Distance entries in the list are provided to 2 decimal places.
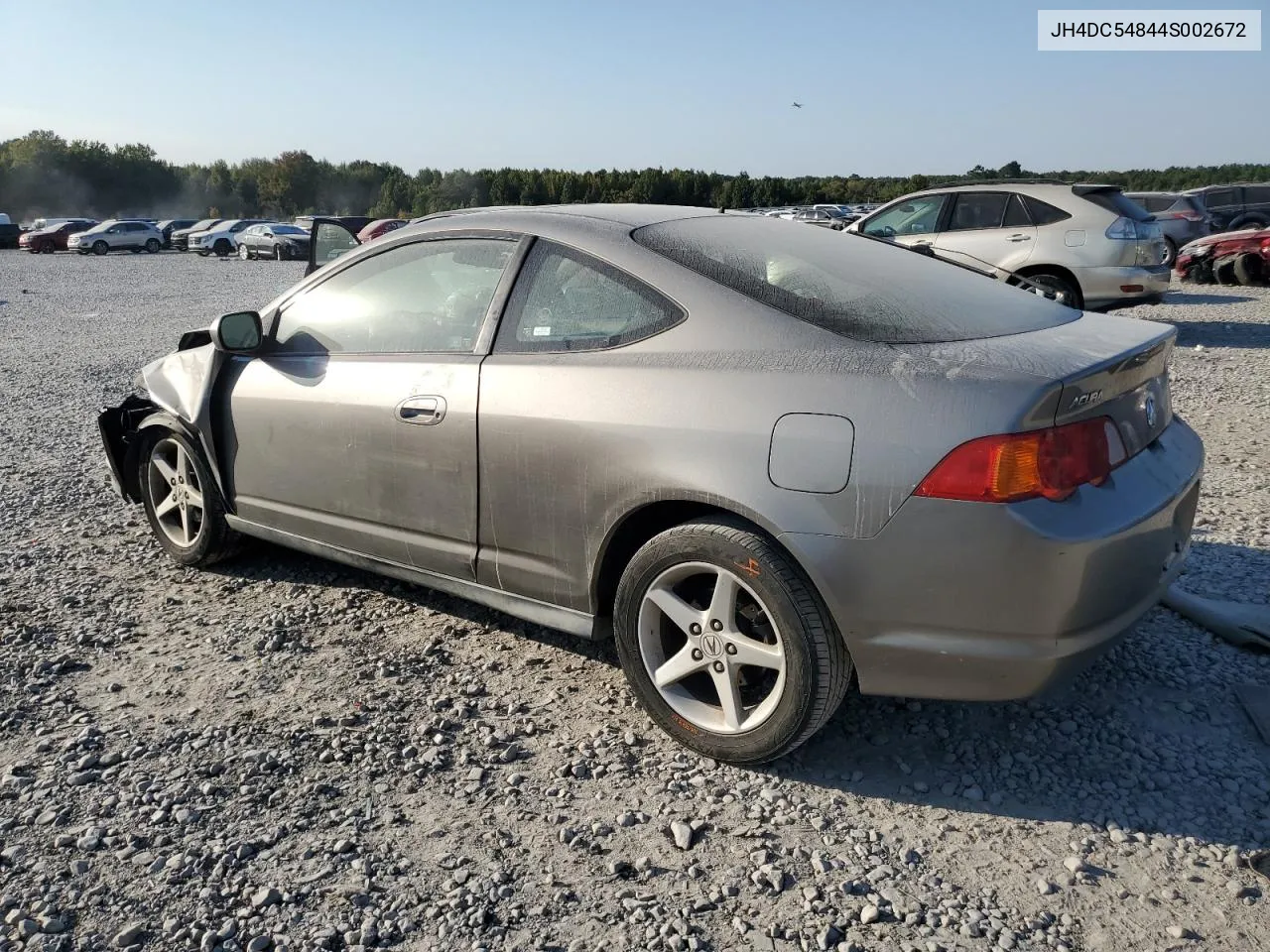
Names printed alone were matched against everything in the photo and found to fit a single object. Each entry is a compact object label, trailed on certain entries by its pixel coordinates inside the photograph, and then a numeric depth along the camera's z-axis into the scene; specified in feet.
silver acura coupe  8.14
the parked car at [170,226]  137.49
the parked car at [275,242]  110.73
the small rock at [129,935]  7.38
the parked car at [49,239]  129.80
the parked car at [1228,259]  54.03
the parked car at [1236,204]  73.15
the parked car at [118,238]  126.62
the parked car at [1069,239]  33.88
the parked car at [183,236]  132.18
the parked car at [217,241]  122.21
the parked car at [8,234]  136.87
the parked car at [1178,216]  65.72
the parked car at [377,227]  82.94
